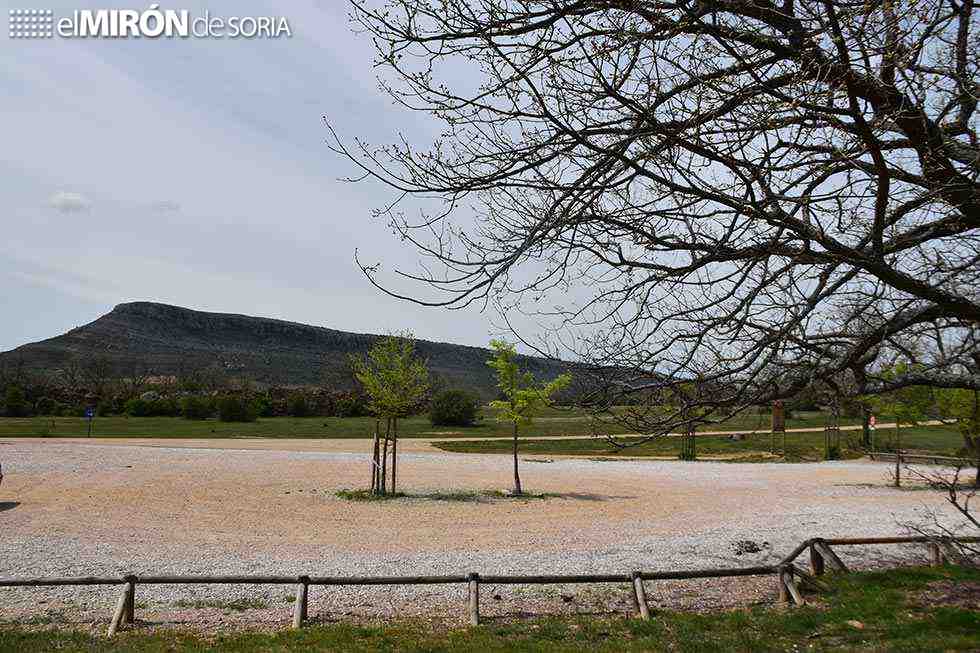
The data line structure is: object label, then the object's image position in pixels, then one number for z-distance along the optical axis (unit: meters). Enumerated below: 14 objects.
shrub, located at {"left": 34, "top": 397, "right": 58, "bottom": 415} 62.17
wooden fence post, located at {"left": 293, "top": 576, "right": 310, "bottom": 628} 8.41
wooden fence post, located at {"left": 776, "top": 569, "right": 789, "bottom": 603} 9.07
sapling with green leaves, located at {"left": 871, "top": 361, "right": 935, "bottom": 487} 19.67
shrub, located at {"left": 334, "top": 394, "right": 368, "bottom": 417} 72.62
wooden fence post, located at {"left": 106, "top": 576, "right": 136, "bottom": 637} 8.16
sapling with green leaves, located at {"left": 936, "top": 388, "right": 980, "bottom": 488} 21.56
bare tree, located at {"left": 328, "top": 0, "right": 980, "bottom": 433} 5.36
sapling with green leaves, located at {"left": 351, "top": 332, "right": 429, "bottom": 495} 20.61
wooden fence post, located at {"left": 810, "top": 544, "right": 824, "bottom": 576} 10.02
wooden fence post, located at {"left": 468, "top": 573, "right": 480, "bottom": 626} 8.54
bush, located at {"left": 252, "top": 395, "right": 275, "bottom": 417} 66.43
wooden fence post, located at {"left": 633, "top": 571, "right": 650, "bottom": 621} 8.67
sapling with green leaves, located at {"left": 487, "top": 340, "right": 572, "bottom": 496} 21.75
